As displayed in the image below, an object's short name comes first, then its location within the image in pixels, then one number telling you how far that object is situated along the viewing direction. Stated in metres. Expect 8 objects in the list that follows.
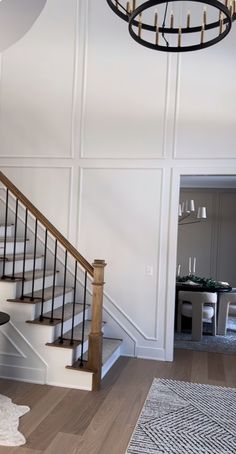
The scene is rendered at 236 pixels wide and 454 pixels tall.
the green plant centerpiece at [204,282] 5.47
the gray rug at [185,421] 2.62
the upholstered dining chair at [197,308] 5.20
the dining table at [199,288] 5.36
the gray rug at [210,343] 4.88
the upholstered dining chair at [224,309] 5.54
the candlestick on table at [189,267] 8.21
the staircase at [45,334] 3.57
